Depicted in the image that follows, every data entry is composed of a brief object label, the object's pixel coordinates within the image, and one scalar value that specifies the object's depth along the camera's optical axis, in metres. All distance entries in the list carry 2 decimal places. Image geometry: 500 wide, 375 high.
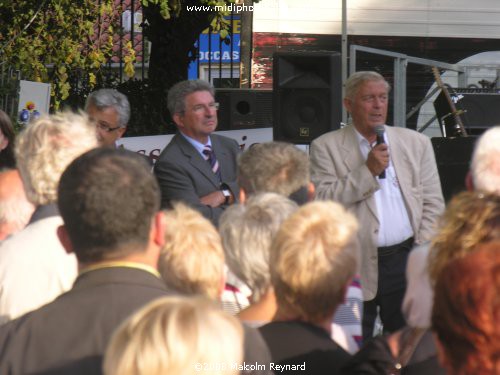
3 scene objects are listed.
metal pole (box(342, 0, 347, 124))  21.33
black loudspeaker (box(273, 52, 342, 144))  14.34
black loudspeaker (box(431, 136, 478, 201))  15.01
